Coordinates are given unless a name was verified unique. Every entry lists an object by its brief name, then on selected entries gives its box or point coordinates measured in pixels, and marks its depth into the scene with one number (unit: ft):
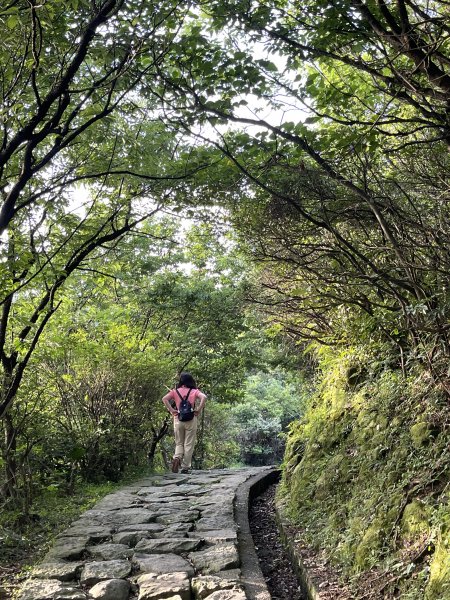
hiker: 31.04
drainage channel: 14.67
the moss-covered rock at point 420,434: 13.41
